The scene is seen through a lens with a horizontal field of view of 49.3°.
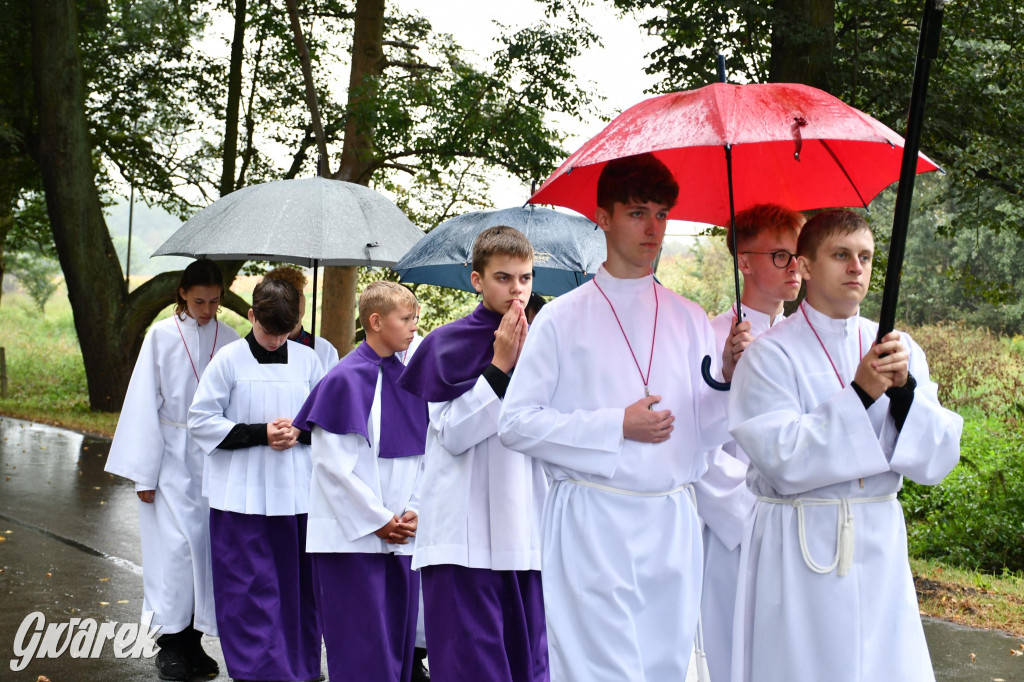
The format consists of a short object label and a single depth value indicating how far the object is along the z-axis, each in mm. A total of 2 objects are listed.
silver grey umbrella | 6188
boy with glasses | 4352
